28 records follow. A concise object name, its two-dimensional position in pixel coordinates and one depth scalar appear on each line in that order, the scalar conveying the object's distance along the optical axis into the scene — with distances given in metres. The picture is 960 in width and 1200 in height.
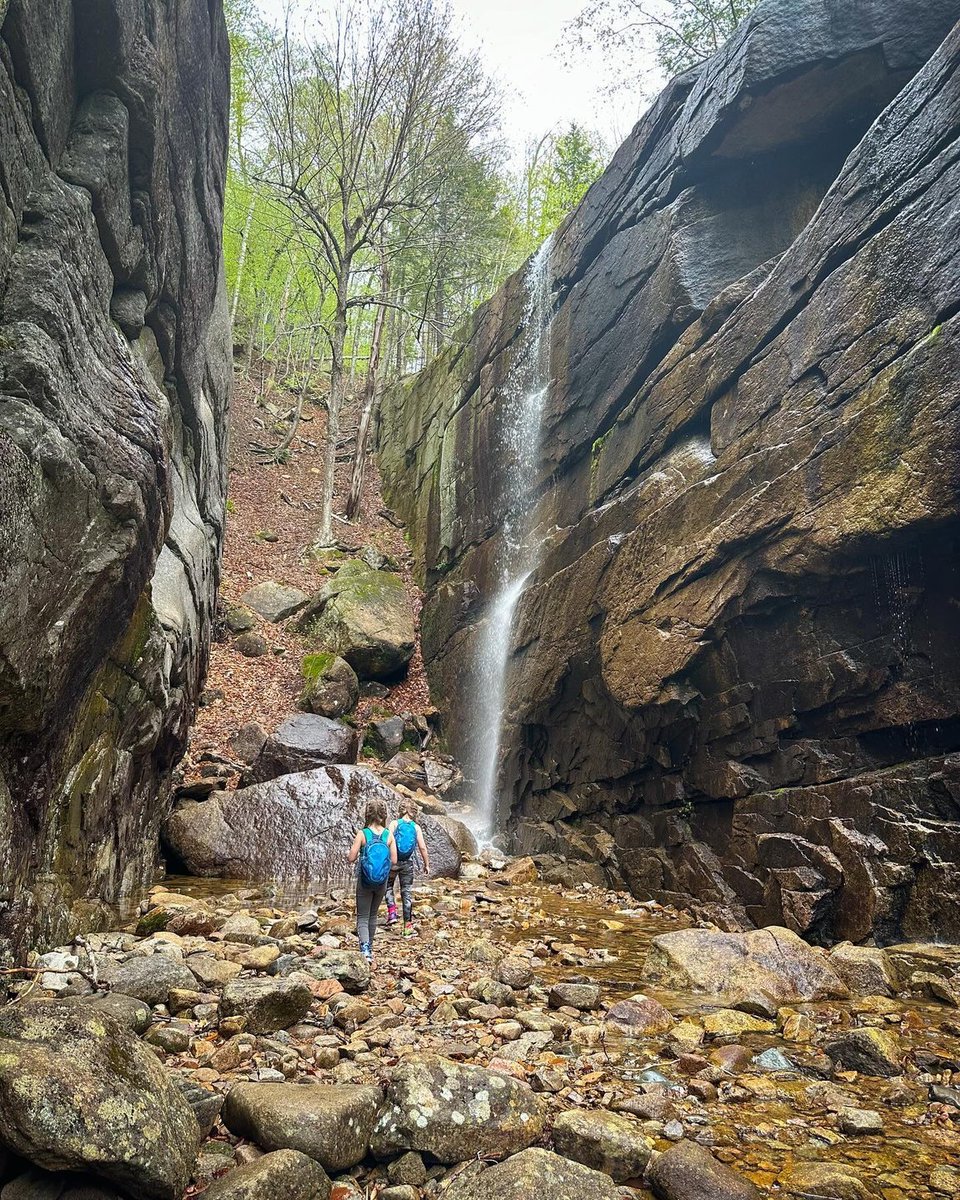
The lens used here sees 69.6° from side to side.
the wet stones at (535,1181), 2.84
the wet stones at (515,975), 5.77
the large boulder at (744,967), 5.82
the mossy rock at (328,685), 15.08
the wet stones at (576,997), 5.41
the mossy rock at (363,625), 17.08
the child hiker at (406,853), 7.69
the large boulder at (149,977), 4.55
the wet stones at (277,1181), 2.60
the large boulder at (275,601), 18.22
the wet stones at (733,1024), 5.02
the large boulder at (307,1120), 2.95
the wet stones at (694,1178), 3.05
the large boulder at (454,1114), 3.18
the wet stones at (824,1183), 3.14
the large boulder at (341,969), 5.34
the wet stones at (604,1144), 3.24
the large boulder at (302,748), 11.71
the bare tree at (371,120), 19.77
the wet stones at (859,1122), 3.68
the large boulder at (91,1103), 2.32
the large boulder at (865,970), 5.92
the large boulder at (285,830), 9.38
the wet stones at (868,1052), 4.37
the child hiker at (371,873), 6.48
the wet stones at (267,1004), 4.30
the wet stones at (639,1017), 5.00
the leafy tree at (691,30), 19.67
